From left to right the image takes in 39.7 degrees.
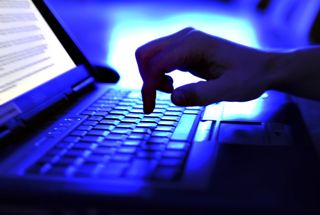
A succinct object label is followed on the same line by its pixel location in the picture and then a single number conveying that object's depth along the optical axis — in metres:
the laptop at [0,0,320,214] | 0.35
